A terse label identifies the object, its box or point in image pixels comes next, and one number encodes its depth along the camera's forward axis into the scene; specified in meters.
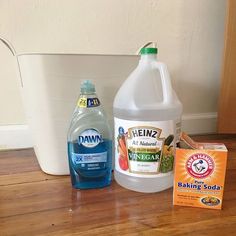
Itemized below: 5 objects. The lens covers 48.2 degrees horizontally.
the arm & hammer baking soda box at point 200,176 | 0.52
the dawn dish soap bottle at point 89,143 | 0.62
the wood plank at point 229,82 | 1.06
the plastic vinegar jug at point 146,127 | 0.58
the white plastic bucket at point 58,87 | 0.64
